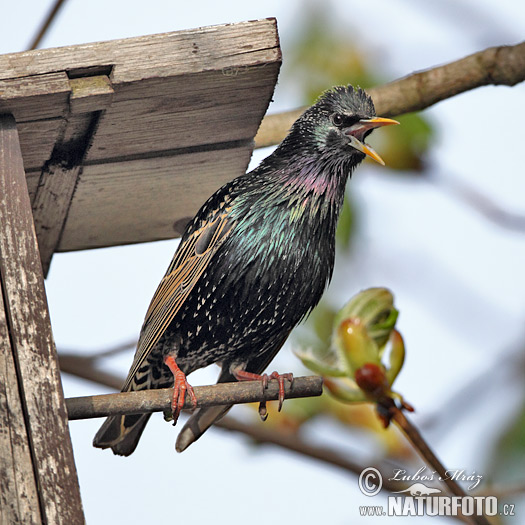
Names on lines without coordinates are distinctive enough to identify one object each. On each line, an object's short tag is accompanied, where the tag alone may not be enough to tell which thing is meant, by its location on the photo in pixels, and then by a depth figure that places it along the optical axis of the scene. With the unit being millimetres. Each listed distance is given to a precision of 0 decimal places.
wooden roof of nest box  4922
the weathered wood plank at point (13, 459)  4023
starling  5762
